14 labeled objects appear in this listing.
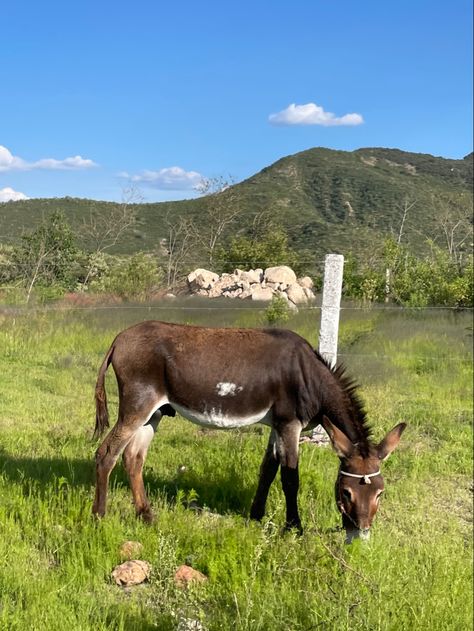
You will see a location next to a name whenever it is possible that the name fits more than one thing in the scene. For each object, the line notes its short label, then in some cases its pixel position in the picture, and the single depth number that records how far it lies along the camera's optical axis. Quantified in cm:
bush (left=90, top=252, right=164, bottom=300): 899
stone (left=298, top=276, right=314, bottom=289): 1420
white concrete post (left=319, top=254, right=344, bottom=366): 710
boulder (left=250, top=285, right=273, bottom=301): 1072
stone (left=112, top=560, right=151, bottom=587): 341
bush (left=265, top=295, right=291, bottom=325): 865
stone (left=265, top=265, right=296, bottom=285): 1349
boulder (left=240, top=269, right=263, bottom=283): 1288
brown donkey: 438
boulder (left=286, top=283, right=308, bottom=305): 1059
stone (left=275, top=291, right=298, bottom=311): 901
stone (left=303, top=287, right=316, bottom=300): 1107
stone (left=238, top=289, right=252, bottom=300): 1123
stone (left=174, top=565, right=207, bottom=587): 325
